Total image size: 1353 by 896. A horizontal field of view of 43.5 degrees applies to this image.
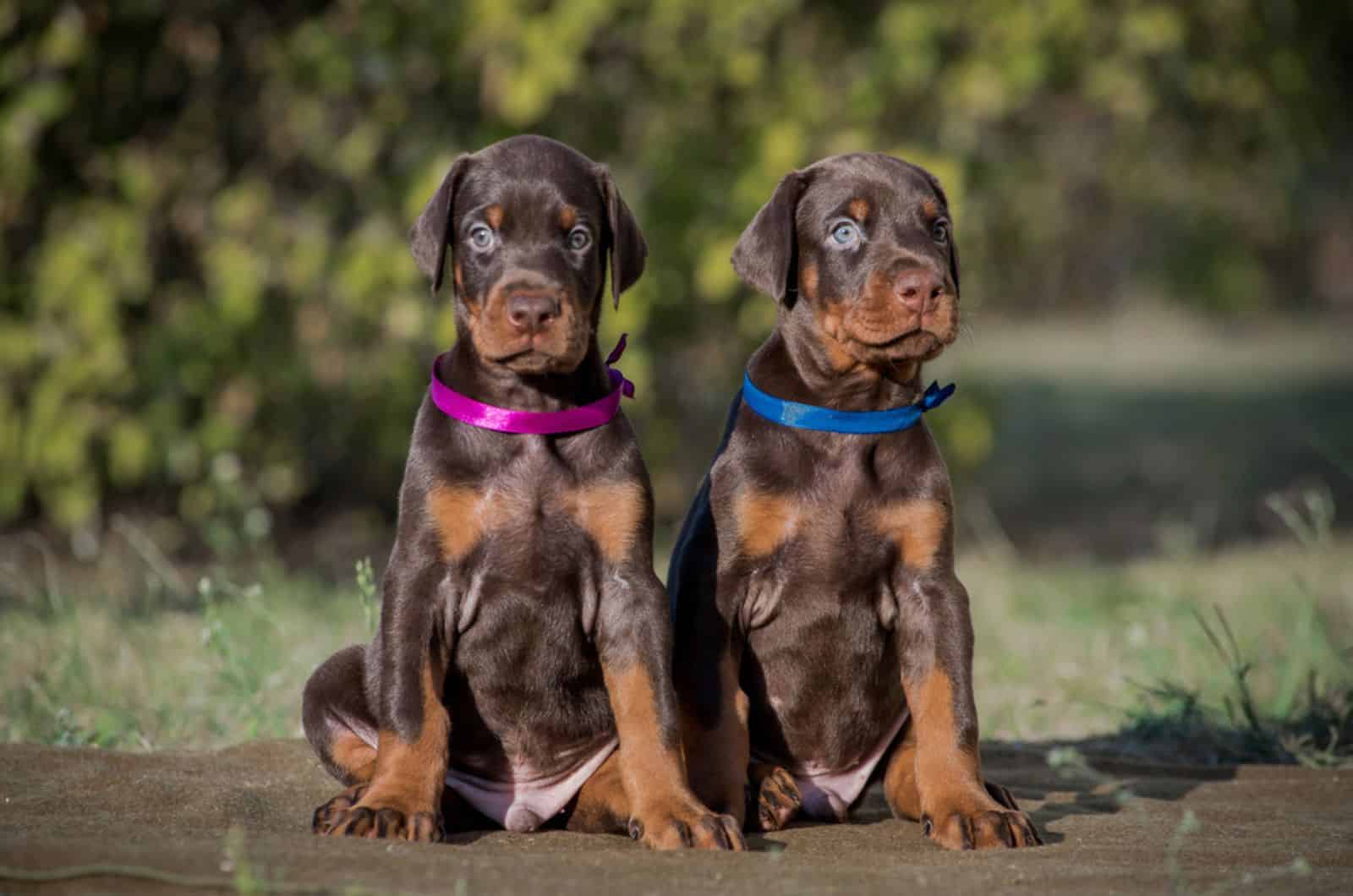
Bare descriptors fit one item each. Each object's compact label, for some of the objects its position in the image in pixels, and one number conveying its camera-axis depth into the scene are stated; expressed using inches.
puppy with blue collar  172.9
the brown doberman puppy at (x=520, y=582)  161.8
